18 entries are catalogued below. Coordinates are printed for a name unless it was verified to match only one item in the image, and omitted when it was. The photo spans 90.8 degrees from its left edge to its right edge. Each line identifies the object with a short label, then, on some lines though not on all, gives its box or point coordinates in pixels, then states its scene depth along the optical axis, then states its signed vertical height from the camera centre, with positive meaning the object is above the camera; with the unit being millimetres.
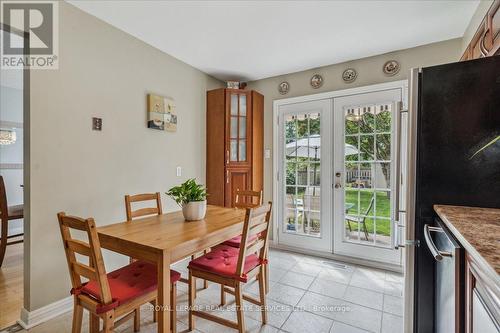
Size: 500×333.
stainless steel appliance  990 -516
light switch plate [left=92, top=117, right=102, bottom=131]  2207 +363
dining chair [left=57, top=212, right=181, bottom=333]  1255 -717
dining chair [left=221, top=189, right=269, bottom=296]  2197 -471
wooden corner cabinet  3354 +303
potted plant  1959 -281
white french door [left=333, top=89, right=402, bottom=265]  2852 -113
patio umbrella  3266 +246
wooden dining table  1323 -450
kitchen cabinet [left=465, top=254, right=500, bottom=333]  696 -430
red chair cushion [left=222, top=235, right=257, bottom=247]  2218 -709
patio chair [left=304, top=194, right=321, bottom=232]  3283 -576
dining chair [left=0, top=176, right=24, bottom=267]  2662 -596
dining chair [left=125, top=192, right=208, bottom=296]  2099 -408
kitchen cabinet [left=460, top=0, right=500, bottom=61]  1528 +915
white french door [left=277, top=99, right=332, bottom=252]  3205 -140
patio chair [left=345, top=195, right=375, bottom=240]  2969 -656
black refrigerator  1284 +94
